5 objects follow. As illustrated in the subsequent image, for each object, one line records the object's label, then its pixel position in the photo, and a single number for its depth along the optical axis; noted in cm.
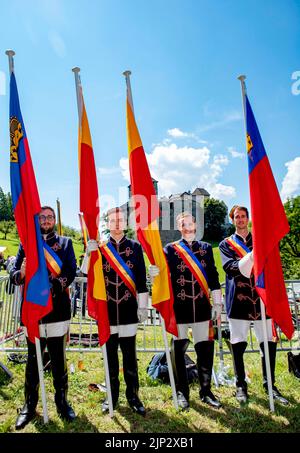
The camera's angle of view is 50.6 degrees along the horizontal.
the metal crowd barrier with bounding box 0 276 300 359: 595
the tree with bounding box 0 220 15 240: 7191
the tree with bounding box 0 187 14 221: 8422
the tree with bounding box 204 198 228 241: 7162
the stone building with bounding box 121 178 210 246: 6798
